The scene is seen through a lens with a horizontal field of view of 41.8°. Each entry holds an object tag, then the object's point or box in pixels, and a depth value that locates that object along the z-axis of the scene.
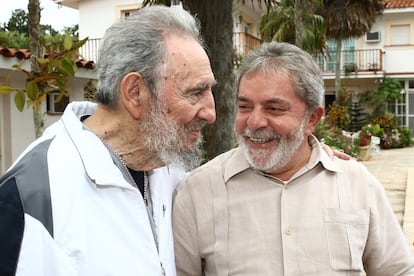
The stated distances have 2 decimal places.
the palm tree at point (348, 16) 21.56
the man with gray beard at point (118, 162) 1.35
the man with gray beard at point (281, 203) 1.94
